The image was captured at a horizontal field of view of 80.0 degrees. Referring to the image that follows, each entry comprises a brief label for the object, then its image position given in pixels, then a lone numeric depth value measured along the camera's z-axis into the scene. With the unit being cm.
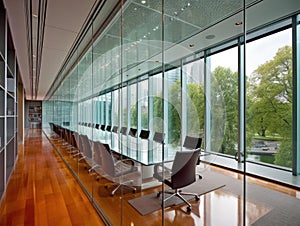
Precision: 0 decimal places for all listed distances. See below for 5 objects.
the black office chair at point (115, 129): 365
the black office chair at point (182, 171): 238
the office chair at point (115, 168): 282
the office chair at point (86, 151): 353
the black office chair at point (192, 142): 348
